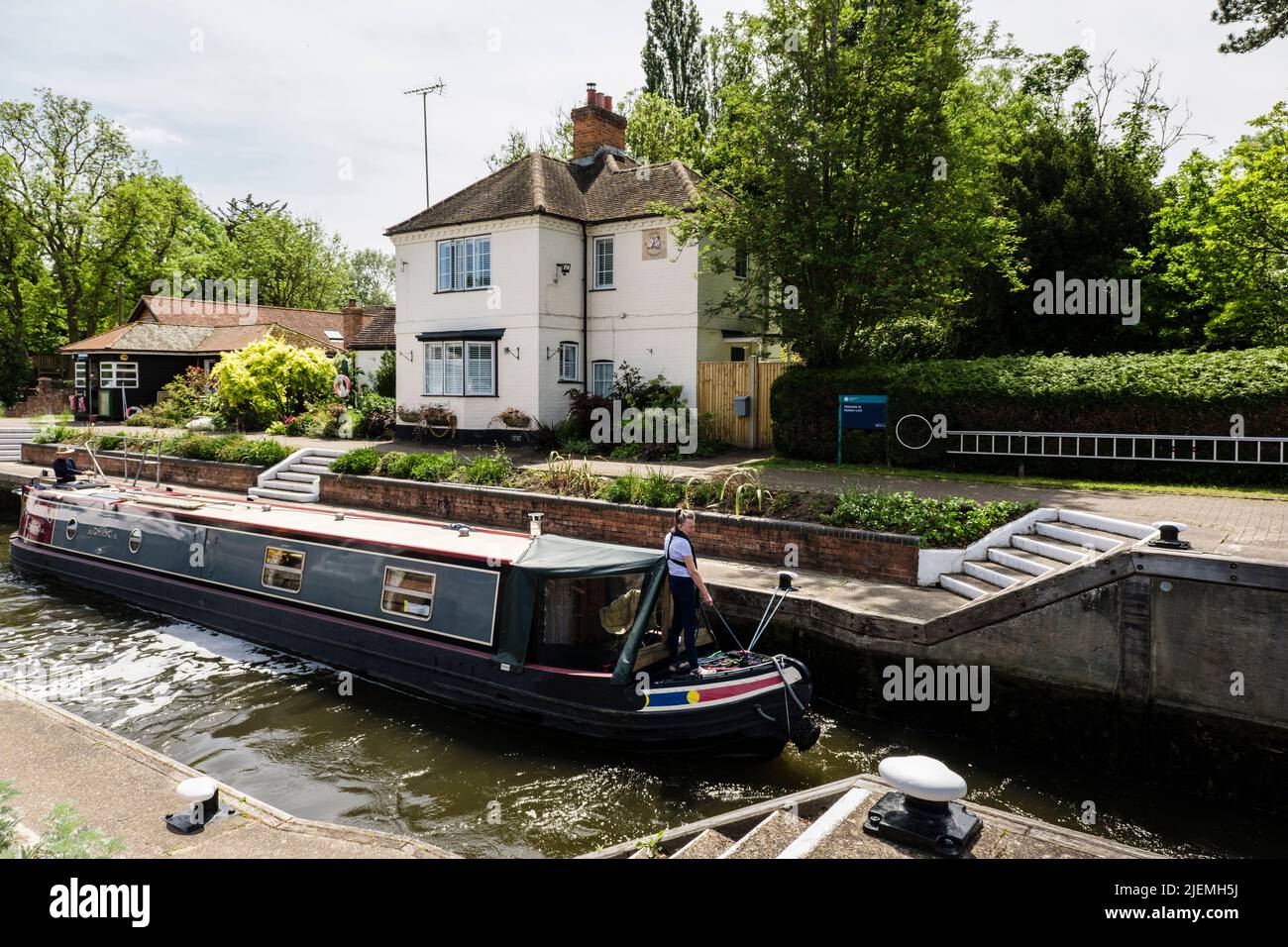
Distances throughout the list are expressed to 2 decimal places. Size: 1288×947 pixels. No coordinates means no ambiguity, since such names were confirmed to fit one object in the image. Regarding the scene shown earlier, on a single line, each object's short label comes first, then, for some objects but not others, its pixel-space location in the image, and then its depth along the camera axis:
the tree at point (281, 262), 52.78
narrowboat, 7.81
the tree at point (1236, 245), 18.22
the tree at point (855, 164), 16.25
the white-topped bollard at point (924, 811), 4.26
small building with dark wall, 33.88
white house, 21.44
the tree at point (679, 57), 41.19
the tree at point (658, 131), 36.03
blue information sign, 16.12
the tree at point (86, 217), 39.62
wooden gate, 20.20
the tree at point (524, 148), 41.41
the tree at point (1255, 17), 15.08
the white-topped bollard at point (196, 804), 5.23
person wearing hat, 16.11
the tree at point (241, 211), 60.94
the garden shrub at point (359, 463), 17.95
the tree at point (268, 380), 26.33
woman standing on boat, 7.99
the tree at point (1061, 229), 21.14
